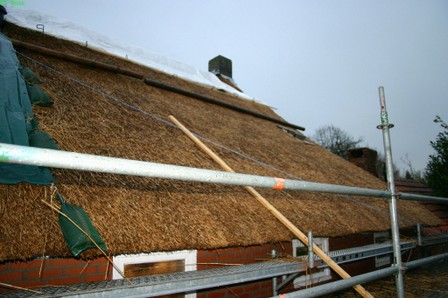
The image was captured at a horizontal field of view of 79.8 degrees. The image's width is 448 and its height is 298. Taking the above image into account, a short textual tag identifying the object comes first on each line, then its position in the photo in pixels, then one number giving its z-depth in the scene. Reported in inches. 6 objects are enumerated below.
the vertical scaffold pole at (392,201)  94.7
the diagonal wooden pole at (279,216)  103.8
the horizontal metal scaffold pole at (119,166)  35.2
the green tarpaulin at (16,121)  83.4
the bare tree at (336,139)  1357.0
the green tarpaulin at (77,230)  73.7
